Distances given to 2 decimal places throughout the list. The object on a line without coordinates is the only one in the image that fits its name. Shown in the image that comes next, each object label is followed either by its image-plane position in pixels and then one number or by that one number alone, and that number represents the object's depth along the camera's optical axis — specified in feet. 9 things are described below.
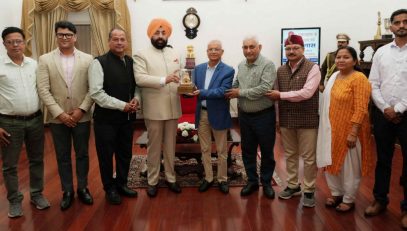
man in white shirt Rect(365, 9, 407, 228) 8.79
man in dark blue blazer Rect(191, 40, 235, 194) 10.78
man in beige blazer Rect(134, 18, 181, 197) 10.52
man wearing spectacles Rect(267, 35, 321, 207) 9.93
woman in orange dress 9.11
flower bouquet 13.32
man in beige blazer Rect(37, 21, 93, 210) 9.78
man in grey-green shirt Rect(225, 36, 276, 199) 10.42
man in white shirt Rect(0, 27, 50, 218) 9.34
